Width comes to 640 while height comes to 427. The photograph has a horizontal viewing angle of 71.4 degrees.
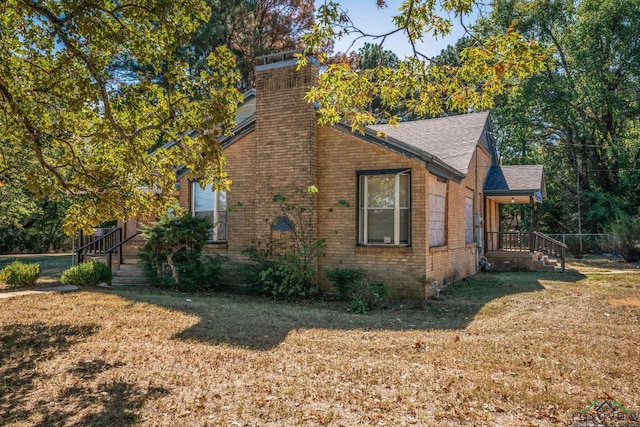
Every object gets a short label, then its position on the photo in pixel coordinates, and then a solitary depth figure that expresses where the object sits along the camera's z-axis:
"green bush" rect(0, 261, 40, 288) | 11.31
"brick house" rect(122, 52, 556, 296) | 10.62
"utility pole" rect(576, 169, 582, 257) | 27.36
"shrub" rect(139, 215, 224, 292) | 11.10
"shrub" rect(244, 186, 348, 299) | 10.71
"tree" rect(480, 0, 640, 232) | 26.08
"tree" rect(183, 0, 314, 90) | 25.59
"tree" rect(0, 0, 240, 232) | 6.80
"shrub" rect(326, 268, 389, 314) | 9.58
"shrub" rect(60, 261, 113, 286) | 11.29
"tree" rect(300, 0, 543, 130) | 6.38
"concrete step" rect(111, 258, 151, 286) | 12.55
